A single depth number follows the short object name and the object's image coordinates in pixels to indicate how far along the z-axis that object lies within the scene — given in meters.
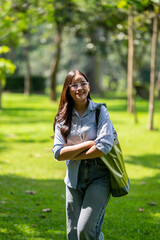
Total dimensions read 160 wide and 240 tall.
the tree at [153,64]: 14.03
